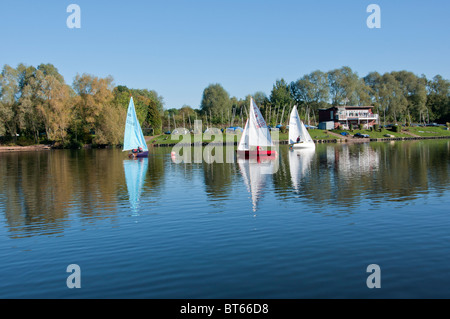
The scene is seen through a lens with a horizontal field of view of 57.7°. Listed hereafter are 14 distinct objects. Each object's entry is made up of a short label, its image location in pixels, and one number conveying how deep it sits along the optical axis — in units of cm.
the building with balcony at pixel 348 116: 16538
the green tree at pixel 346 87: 18125
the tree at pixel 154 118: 16050
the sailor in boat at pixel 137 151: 7659
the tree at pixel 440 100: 18300
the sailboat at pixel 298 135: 9369
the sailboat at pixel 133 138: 7419
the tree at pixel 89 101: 13112
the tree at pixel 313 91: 18338
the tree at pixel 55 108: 12825
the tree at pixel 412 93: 18575
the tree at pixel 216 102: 17712
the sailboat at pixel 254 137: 6141
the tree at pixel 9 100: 12594
